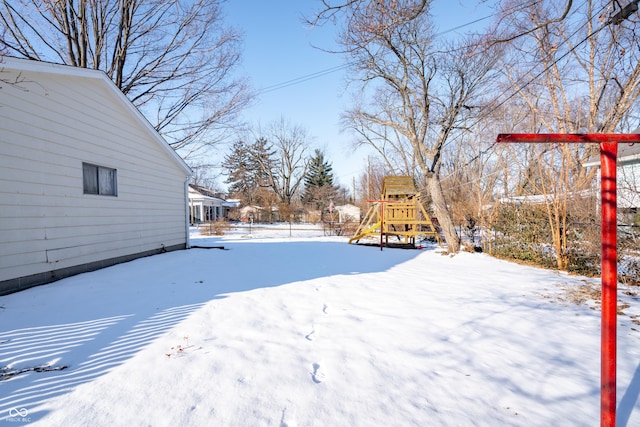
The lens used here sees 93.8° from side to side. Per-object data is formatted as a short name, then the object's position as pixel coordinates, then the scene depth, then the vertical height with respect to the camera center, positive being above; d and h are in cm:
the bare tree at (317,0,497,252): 1030 +400
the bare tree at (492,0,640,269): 673 +332
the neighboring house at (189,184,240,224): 3195 +39
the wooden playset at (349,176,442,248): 1291 -18
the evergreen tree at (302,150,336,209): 4312 +386
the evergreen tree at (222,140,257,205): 4516 +597
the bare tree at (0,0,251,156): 1016 +626
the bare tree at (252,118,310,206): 4278 +539
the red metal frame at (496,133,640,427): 152 -33
